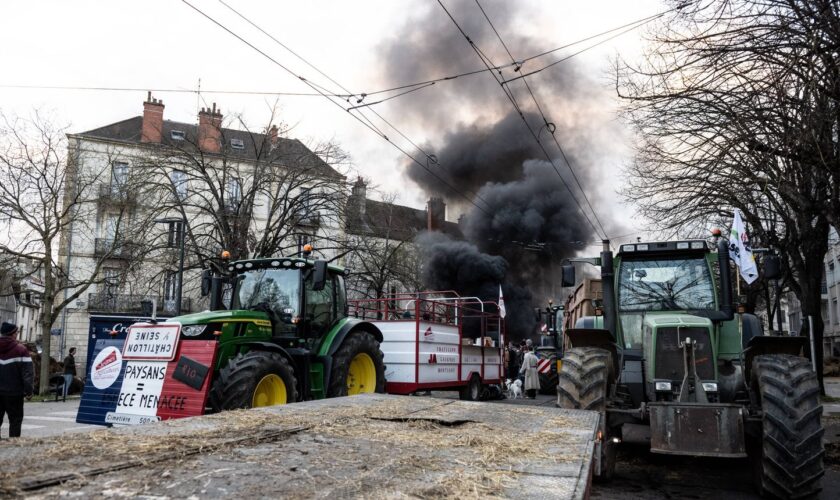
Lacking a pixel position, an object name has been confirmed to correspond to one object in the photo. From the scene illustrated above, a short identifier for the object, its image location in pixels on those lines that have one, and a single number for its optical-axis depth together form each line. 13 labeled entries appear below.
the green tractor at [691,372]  5.38
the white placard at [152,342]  7.57
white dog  19.37
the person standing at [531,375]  18.33
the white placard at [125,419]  7.39
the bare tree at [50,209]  20.22
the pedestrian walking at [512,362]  23.23
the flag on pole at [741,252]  9.51
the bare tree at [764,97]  7.54
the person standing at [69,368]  18.41
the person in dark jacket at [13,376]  7.34
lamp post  17.84
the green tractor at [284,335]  7.81
